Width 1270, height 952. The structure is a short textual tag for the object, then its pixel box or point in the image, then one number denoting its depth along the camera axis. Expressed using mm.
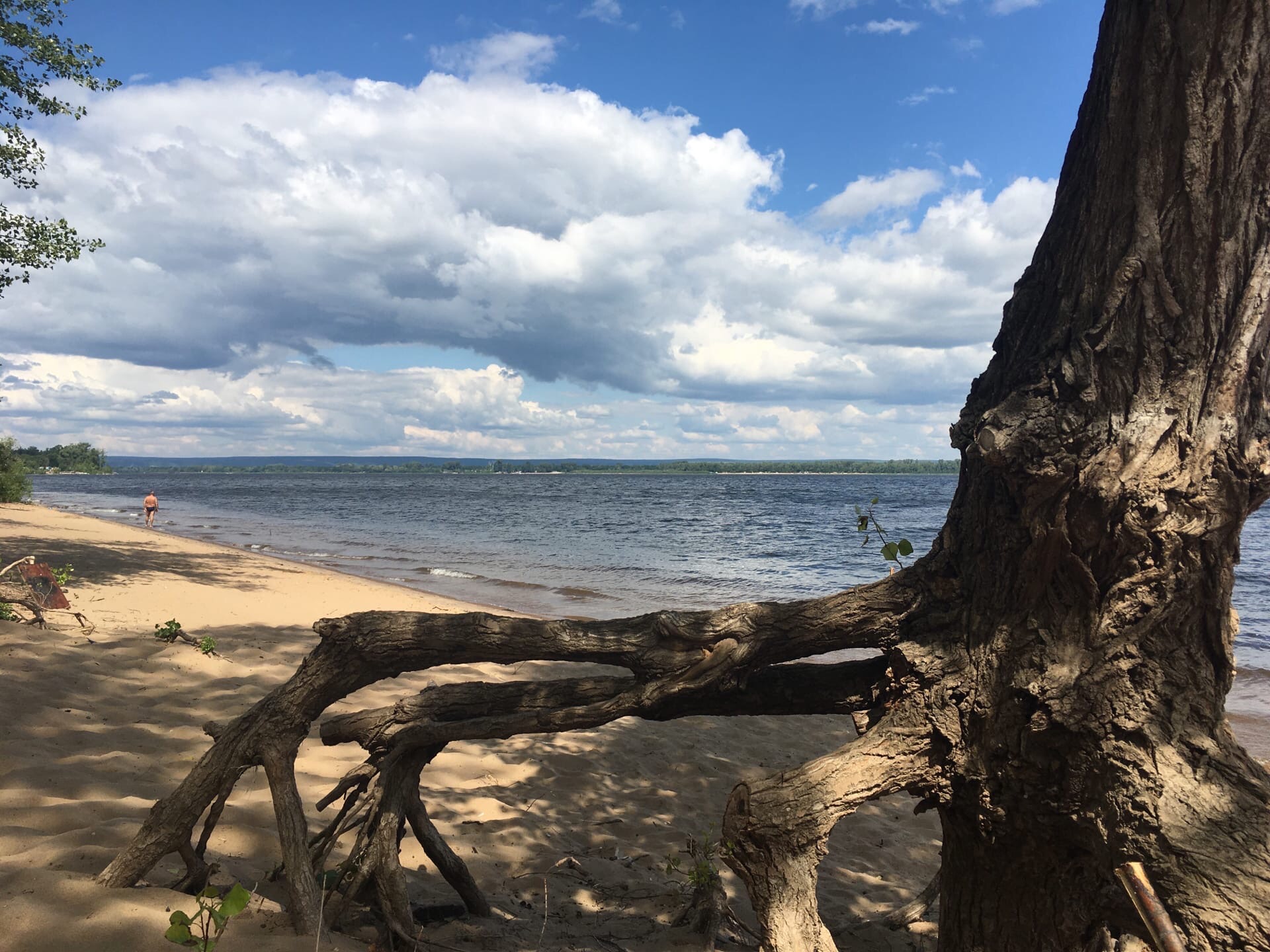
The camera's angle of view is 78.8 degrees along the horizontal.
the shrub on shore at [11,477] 31062
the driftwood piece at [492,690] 2746
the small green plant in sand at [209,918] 2023
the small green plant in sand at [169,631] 7727
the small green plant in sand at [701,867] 3596
